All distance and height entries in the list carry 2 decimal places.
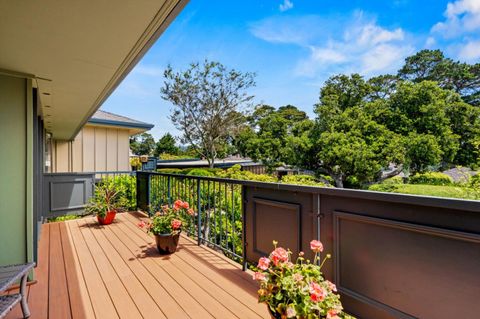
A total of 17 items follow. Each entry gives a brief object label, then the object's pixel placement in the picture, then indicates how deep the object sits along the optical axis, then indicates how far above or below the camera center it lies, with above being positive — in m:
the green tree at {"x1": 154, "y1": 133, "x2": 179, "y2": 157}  36.84 +1.87
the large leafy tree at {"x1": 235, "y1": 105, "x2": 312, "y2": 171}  18.05 +1.53
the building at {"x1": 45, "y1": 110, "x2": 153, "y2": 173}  8.01 +0.39
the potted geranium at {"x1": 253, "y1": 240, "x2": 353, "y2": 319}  1.38 -0.74
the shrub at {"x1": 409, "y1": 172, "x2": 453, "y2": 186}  13.99 -1.14
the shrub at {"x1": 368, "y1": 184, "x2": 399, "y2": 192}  12.43 -1.42
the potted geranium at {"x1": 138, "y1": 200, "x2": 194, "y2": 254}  3.27 -0.90
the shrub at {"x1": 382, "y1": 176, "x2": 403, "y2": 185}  14.45 -1.28
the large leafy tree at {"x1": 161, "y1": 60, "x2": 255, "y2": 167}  17.67 +4.09
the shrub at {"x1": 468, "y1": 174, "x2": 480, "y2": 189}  8.24 -0.80
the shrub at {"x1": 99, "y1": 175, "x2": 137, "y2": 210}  6.31 -0.69
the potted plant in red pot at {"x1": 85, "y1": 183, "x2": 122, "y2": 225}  4.88 -0.86
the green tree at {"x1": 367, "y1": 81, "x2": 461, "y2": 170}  15.99 +2.88
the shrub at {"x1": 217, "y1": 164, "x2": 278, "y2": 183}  9.64 -0.66
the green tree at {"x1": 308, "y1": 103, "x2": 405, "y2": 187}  15.31 +0.68
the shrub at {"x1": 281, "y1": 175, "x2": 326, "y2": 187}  10.29 -0.84
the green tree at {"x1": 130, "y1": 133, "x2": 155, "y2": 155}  38.53 +2.27
